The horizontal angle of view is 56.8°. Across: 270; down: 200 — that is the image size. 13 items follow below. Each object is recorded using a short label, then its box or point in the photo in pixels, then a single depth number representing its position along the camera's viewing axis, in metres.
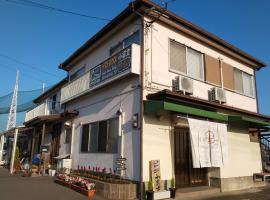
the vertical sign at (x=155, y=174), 8.20
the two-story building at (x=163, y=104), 8.77
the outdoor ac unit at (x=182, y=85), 9.69
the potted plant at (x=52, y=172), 13.70
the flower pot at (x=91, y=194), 8.25
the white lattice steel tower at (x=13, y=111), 28.49
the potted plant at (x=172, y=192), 8.23
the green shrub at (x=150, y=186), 7.75
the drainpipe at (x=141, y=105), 7.99
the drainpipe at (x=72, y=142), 13.21
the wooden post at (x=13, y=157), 14.84
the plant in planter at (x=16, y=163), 14.89
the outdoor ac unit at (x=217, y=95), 11.25
